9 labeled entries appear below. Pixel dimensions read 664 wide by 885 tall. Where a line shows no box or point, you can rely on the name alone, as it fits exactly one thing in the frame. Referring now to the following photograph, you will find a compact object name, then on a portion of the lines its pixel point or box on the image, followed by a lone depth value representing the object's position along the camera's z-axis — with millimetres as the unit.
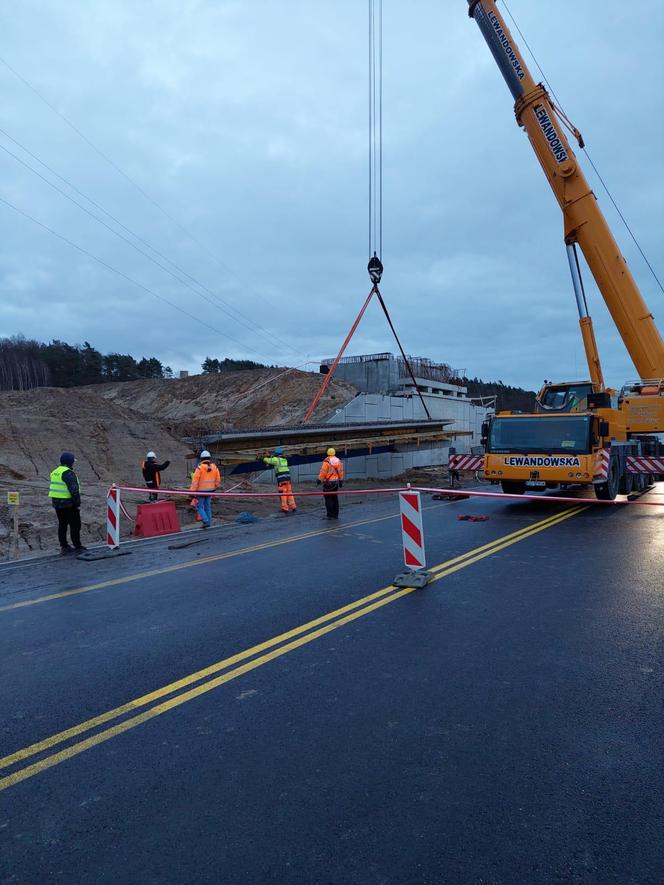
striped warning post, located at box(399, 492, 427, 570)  6719
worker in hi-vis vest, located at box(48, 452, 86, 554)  9664
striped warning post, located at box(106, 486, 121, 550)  9828
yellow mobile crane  12992
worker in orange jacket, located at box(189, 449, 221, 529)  12648
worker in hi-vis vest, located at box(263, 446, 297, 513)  14367
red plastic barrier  11922
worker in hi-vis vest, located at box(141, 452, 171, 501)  13492
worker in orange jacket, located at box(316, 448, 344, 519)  13227
